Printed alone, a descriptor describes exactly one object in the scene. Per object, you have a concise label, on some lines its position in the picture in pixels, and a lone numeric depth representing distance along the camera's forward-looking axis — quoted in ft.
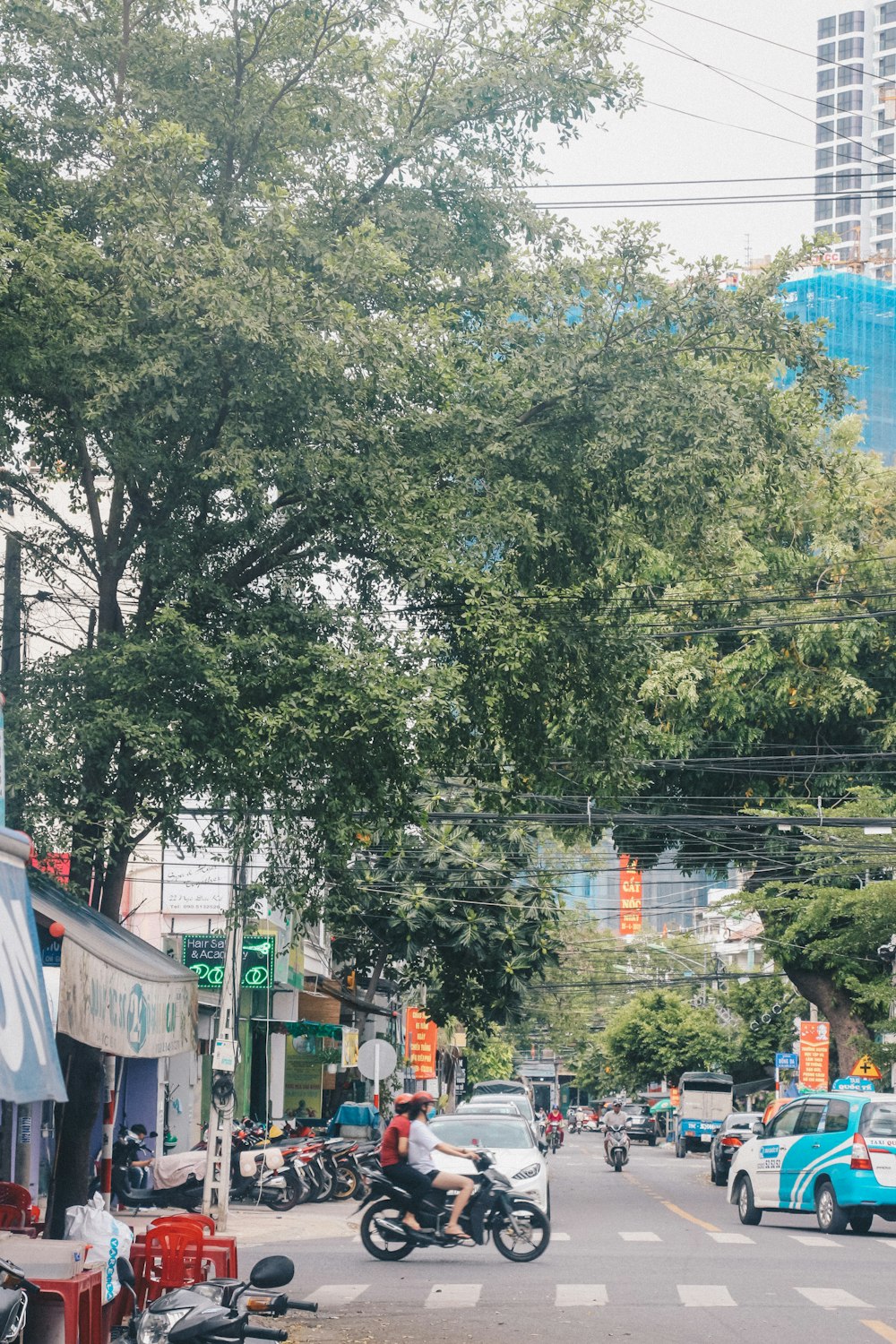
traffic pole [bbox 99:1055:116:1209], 55.47
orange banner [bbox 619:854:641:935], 219.18
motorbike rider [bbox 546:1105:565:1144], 225.91
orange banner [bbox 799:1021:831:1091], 142.72
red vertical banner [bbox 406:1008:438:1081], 165.78
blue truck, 227.40
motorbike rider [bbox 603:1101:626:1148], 153.89
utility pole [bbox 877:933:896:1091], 113.79
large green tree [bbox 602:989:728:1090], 312.29
